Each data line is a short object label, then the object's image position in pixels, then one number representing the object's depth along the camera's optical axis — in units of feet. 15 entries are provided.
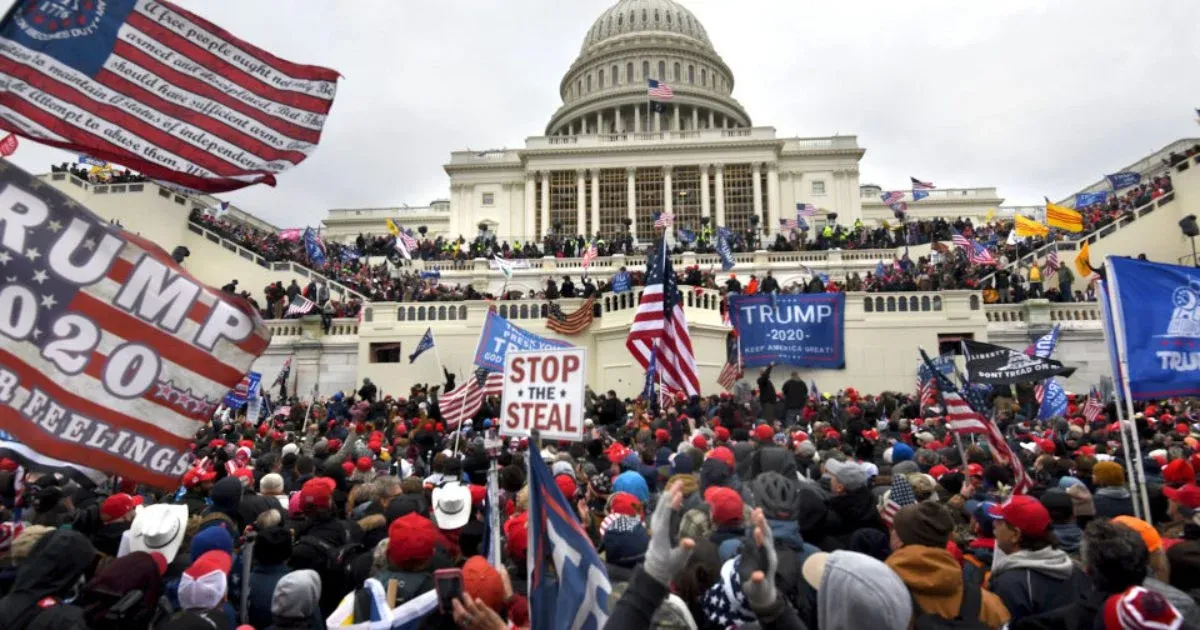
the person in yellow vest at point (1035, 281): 88.22
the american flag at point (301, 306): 91.04
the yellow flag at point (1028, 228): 118.97
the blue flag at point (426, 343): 74.90
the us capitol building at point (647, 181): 212.64
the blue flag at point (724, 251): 116.79
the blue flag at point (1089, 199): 142.82
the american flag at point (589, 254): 128.48
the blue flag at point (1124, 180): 141.26
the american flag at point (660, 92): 175.19
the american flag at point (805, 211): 164.85
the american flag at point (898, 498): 18.45
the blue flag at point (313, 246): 115.85
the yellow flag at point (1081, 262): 89.90
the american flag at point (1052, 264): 98.73
